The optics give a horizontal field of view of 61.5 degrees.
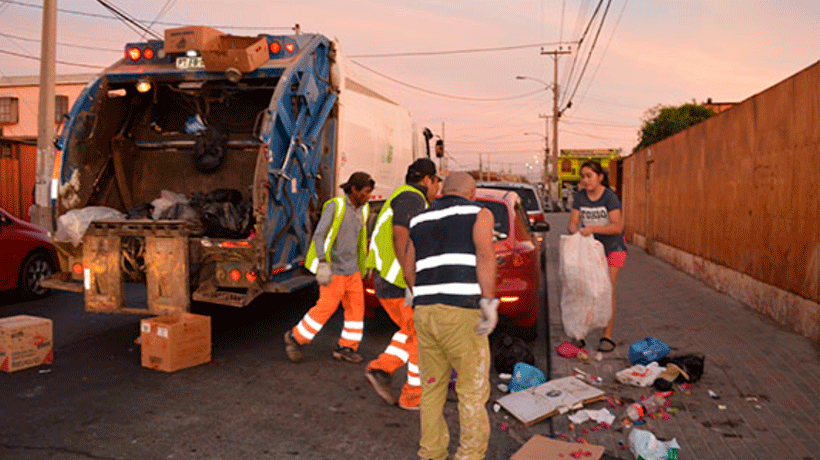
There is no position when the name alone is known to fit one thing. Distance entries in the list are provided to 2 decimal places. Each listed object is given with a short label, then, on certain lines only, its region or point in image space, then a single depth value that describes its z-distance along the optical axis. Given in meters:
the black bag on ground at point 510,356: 5.85
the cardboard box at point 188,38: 7.15
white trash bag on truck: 6.83
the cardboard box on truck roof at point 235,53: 7.05
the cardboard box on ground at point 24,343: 5.84
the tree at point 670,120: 28.56
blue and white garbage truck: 6.39
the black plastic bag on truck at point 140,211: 7.32
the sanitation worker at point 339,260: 6.00
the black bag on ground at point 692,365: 5.32
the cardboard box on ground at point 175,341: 5.85
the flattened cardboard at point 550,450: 3.79
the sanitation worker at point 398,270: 4.78
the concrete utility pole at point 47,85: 12.56
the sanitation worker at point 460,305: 3.71
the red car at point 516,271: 6.57
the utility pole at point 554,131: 40.98
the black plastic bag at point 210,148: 8.05
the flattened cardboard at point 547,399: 4.72
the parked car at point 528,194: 11.62
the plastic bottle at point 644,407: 4.60
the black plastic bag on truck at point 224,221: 6.77
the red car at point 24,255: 8.95
